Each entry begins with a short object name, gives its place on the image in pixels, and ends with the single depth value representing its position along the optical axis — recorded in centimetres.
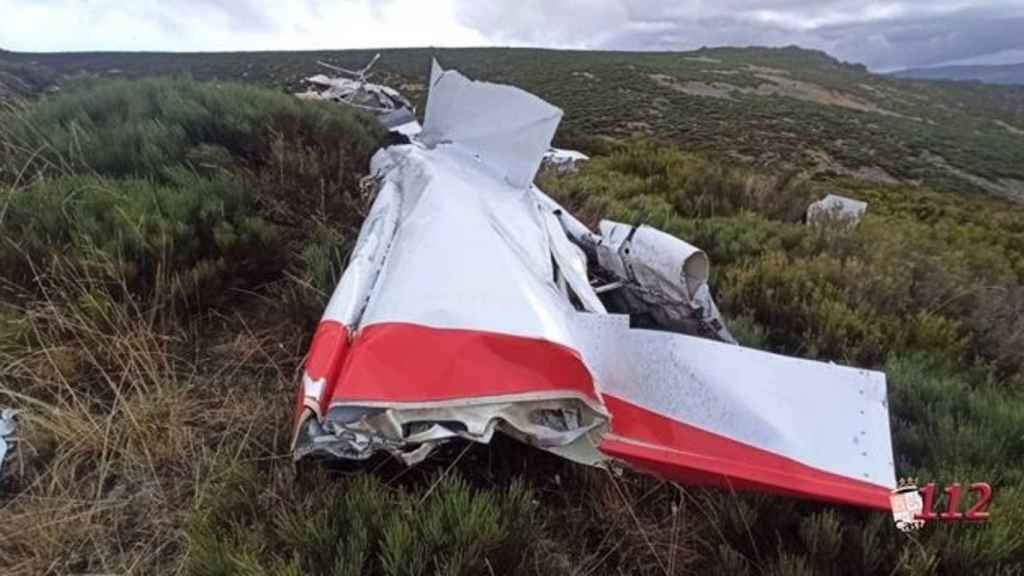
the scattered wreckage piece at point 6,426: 245
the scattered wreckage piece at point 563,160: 995
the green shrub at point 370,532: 173
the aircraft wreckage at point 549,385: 192
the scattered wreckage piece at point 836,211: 671
